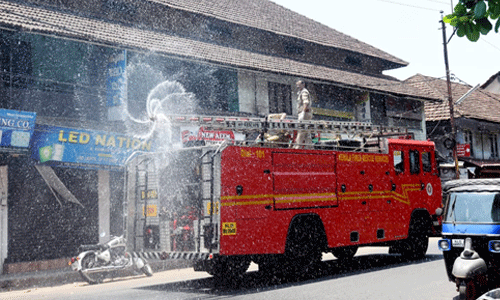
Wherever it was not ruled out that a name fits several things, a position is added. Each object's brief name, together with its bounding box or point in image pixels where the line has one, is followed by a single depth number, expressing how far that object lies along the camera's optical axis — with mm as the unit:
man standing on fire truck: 12760
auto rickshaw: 7324
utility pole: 27297
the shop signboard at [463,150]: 33094
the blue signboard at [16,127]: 13359
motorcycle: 12555
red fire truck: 9836
